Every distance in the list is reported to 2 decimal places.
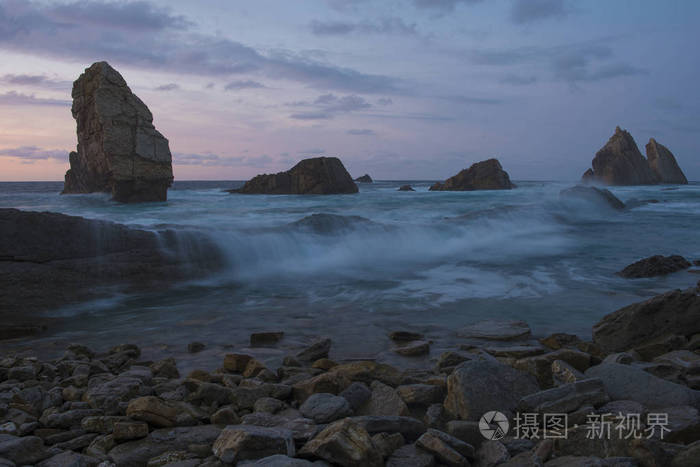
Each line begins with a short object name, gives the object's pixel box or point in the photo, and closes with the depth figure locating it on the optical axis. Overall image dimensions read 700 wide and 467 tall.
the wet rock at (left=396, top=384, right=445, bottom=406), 2.89
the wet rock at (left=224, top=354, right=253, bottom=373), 3.83
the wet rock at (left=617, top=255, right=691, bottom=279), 8.07
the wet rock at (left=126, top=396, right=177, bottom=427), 2.59
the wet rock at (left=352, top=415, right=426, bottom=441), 2.38
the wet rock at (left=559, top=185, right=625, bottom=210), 23.97
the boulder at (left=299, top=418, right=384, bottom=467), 2.07
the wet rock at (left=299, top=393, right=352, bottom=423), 2.65
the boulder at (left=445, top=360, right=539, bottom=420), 2.62
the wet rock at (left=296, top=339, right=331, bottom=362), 4.16
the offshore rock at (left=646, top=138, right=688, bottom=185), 78.81
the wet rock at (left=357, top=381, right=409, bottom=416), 2.75
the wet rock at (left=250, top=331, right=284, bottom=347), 4.79
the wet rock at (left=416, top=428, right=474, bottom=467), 2.12
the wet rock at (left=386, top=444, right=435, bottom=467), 2.11
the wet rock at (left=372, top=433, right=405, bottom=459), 2.19
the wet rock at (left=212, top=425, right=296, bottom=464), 2.12
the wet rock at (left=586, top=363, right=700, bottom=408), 2.56
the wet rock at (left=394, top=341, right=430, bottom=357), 4.31
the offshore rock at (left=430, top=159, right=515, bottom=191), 49.81
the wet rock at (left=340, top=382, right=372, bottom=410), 2.88
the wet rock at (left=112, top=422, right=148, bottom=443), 2.46
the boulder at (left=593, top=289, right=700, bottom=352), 4.33
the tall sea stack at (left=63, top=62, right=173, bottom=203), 24.27
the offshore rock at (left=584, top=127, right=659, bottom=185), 67.94
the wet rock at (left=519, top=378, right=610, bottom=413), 2.53
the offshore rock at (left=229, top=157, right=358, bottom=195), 41.66
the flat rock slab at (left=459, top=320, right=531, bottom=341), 4.82
